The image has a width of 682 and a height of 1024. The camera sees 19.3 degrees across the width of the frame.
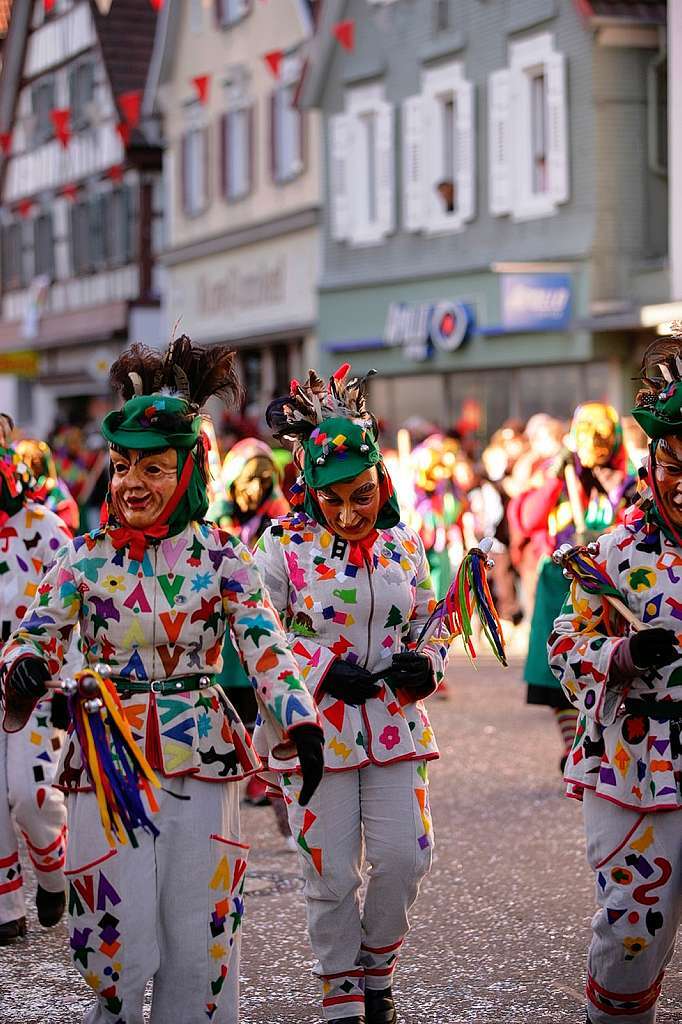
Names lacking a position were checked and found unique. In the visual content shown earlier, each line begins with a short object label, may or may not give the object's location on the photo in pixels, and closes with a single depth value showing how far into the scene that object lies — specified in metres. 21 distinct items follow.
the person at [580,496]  9.61
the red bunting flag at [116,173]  38.16
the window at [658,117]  23.42
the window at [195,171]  34.31
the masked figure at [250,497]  9.94
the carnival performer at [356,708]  5.77
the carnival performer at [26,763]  7.10
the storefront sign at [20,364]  40.69
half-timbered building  37.91
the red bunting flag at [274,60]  30.20
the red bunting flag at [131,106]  36.03
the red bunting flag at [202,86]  33.00
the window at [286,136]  30.48
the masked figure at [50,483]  9.11
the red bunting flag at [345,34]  28.38
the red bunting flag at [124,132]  37.03
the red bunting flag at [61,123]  39.28
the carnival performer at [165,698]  4.86
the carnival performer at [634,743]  5.08
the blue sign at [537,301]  23.92
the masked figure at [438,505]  14.48
